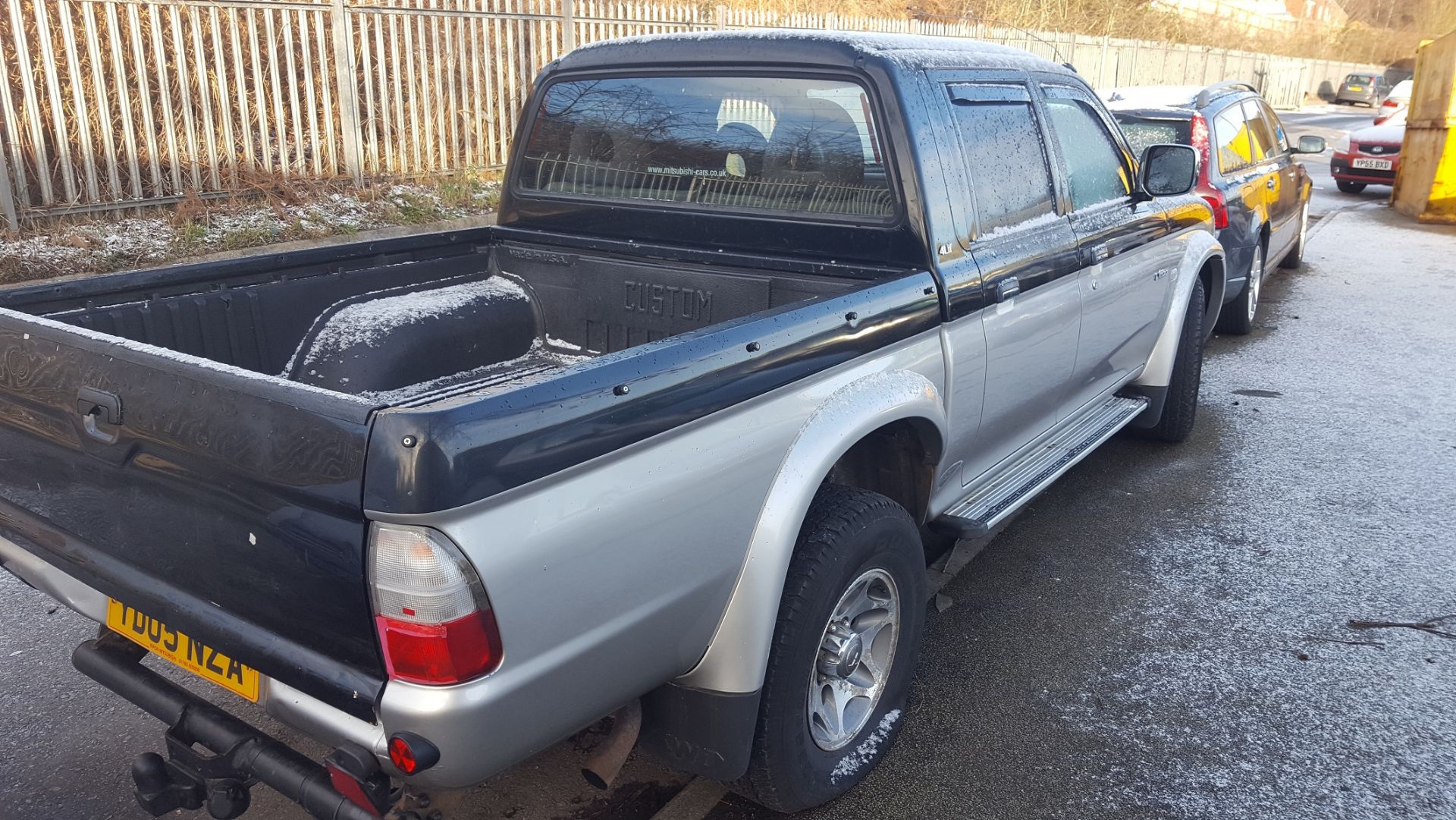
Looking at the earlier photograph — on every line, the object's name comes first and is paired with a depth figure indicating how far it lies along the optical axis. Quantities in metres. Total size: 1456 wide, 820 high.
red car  15.96
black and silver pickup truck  1.91
